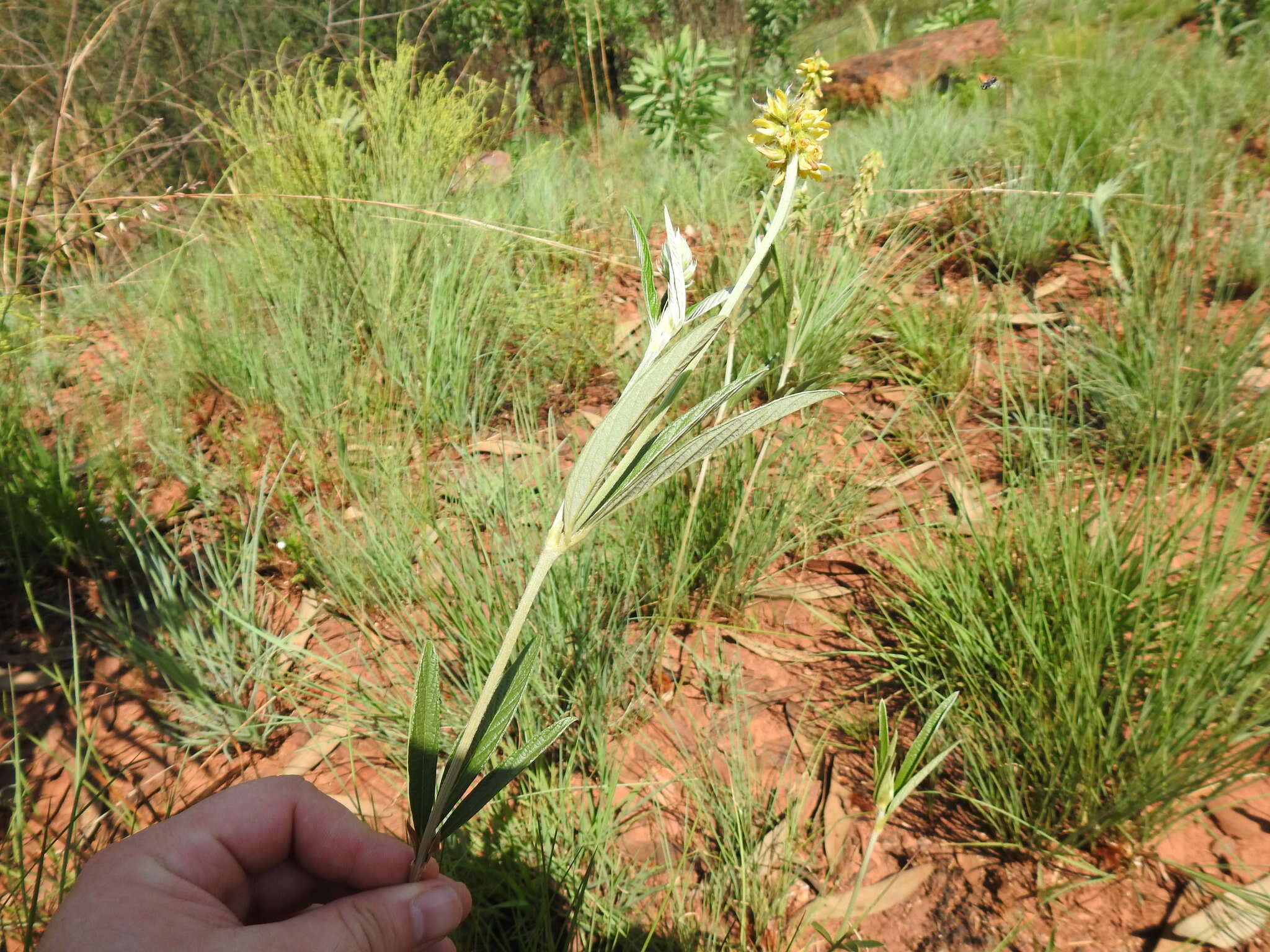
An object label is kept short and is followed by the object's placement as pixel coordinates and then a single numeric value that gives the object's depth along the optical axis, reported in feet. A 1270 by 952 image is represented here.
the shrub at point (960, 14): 18.95
